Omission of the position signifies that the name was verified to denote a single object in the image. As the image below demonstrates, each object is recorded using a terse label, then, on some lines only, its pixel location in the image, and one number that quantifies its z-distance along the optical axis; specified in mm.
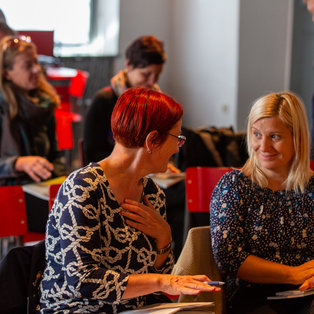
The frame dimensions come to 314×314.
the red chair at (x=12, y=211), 3766
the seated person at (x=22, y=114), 5306
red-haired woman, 2635
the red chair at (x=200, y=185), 4631
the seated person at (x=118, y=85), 6092
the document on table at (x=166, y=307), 2652
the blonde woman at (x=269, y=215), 3384
